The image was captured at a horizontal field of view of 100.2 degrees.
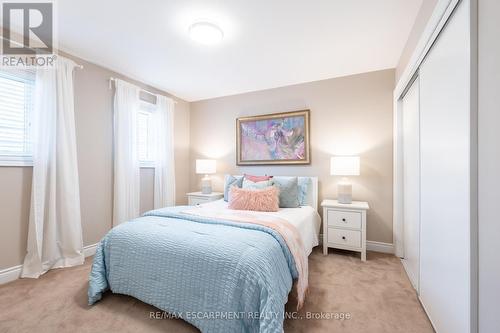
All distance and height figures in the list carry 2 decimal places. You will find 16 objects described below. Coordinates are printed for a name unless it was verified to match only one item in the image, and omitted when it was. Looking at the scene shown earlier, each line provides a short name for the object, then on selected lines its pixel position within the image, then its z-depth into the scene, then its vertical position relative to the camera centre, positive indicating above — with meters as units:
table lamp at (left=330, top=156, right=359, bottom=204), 2.59 -0.05
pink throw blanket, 1.55 -0.51
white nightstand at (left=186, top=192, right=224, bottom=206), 3.46 -0.53
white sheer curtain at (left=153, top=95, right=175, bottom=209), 3.39 +0.21
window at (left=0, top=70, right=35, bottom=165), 2.01 +0.50
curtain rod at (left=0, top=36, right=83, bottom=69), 1.98 +1.20
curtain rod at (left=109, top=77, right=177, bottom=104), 2.77 +1.14
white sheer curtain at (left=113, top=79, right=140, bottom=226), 2.78 +0.15
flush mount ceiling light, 1.85 +1.22
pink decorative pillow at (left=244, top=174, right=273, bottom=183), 2.89 -0.17
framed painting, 3.16 +0.43
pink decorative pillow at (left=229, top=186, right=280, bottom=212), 2.42 -0.40
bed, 1.18 -0.68
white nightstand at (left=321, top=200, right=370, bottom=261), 2.47 -0.73
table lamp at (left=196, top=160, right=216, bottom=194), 3.60 -0.07
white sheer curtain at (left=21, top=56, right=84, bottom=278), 2.10 -0.15
